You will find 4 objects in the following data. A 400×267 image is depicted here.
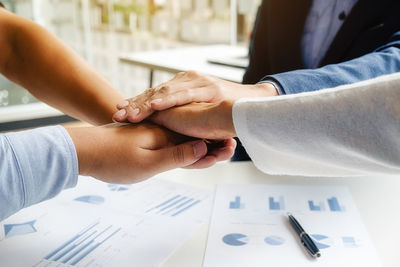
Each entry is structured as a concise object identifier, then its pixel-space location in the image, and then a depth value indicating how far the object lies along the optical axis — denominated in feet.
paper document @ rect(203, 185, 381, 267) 2.00
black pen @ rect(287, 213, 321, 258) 2.00
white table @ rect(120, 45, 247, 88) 6.29
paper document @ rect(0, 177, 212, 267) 2.03
